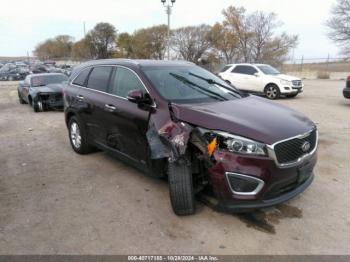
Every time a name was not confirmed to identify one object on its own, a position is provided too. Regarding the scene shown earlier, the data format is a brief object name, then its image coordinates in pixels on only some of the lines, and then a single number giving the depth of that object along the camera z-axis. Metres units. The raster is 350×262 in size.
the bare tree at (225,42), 37.72
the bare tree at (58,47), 81.06
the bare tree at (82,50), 60.41
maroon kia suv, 3.28
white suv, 14.20
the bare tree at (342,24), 34.34
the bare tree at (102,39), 59.41
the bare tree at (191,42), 41.69
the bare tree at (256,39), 35.16
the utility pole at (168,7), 20.58
